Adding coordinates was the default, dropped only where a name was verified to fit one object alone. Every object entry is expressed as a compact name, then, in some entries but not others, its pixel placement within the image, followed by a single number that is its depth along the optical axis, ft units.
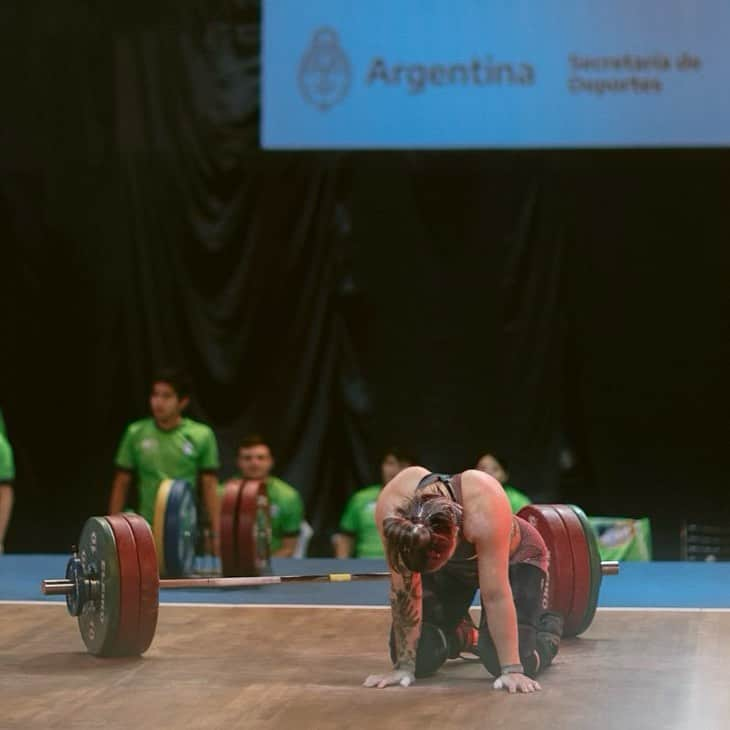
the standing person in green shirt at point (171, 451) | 55.57
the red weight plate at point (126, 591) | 37.47
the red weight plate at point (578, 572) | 40.68
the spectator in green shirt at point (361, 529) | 58.69
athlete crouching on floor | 32.27
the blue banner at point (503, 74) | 58.08
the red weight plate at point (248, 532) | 50.24
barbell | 37.70
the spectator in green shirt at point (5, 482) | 56.13
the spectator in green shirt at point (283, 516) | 58.34
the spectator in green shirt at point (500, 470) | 56.13
